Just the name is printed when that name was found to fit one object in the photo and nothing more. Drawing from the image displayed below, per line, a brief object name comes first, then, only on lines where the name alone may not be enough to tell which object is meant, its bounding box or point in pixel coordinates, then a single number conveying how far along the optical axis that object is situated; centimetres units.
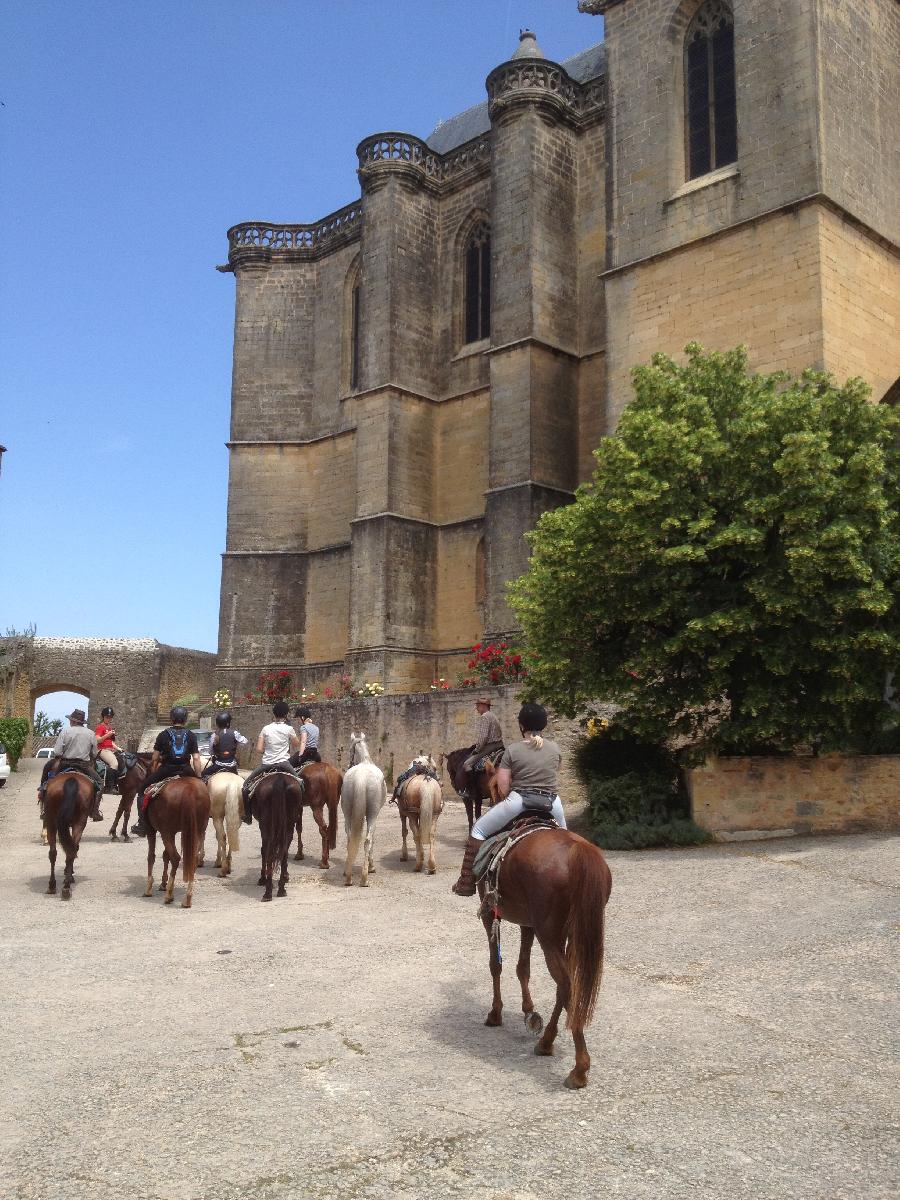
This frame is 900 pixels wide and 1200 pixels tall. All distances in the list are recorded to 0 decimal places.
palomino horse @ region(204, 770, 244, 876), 1112
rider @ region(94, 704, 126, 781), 1498
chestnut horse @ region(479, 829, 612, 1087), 501
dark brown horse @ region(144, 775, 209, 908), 970
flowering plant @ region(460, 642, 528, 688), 1938
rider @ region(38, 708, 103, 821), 1076
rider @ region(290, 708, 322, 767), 1309
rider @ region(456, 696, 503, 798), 1265
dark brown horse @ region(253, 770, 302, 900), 1002
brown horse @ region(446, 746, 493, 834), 1266
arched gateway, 3425
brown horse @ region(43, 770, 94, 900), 1018
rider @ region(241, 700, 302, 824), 1040
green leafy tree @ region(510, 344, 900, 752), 1134
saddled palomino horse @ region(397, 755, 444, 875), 1184
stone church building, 1869
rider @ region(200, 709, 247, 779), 1138
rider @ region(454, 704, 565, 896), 594
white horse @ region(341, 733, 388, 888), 1084
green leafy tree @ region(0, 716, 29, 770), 2873
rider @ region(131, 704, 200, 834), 1009
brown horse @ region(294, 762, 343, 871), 1205
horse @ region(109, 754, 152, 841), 1509
